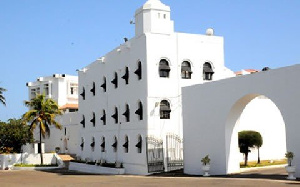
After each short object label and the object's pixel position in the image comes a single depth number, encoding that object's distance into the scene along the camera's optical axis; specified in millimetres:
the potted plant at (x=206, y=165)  24469
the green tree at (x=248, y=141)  27000
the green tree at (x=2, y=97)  47156
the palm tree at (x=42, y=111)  44438
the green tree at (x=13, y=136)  50031
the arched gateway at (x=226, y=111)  19984
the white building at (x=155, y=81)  29641
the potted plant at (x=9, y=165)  46162
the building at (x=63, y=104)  53406
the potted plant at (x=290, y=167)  19453
